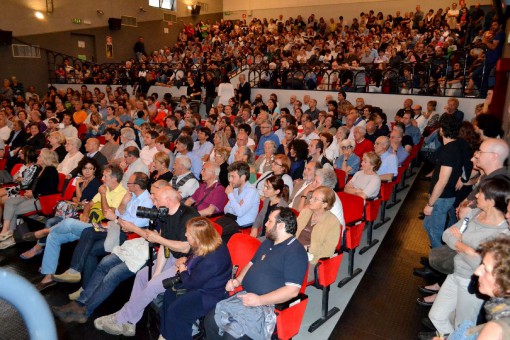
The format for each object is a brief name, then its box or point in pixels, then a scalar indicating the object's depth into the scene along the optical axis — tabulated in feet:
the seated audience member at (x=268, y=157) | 17.12
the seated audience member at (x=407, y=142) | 21.36
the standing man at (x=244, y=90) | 35.81
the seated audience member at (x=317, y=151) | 15.71
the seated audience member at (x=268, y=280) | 8.00
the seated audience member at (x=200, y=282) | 8.86
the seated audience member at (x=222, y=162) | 16.25
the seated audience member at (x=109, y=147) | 20.24
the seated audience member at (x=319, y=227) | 10.17
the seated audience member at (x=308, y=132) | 20.78
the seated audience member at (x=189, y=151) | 17.80
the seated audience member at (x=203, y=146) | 19.92
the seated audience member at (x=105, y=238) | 12.16
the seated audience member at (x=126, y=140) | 19.17
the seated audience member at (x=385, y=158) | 16.56
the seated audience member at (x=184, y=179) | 14.75
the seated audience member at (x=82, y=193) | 14.20
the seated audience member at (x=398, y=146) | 18.78
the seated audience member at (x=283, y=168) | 13.75
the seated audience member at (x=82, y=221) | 12.78
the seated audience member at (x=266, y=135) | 20.81
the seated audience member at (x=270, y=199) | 12.01
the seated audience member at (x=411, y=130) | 23.32
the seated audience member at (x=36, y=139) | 22.71
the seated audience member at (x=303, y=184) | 13.35
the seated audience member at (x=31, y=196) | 15.60
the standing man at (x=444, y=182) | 11.43
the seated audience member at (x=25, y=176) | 16.14
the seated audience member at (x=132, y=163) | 15.85
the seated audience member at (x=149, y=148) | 18.78
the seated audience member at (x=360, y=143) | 19.45
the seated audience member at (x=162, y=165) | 15.24
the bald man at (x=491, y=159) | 10.14
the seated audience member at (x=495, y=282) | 5.34
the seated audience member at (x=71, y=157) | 18.01
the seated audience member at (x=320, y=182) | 12.25
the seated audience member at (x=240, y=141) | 18.84
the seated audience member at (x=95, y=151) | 18.36
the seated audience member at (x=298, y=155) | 16.26
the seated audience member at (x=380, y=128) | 23.08
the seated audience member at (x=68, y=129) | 25.70
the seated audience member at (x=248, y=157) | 16.00
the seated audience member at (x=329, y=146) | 18.47
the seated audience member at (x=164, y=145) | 17.97
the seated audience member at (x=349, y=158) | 17.16
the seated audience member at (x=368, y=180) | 14.26
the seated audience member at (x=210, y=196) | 13.58
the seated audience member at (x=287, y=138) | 18.81
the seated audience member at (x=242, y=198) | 12.96
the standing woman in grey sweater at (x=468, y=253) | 8.38
